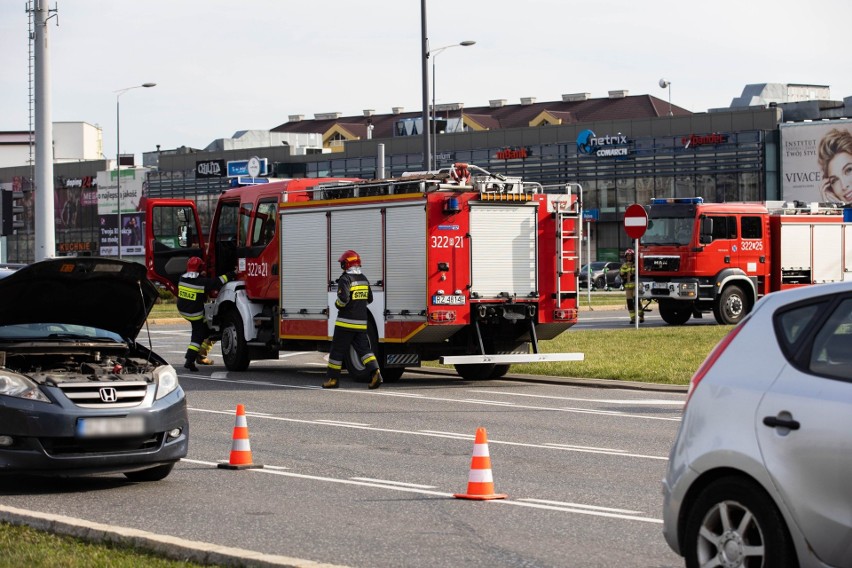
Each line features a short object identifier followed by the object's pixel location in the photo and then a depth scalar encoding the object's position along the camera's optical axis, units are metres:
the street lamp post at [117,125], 70.94
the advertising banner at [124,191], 110.31
